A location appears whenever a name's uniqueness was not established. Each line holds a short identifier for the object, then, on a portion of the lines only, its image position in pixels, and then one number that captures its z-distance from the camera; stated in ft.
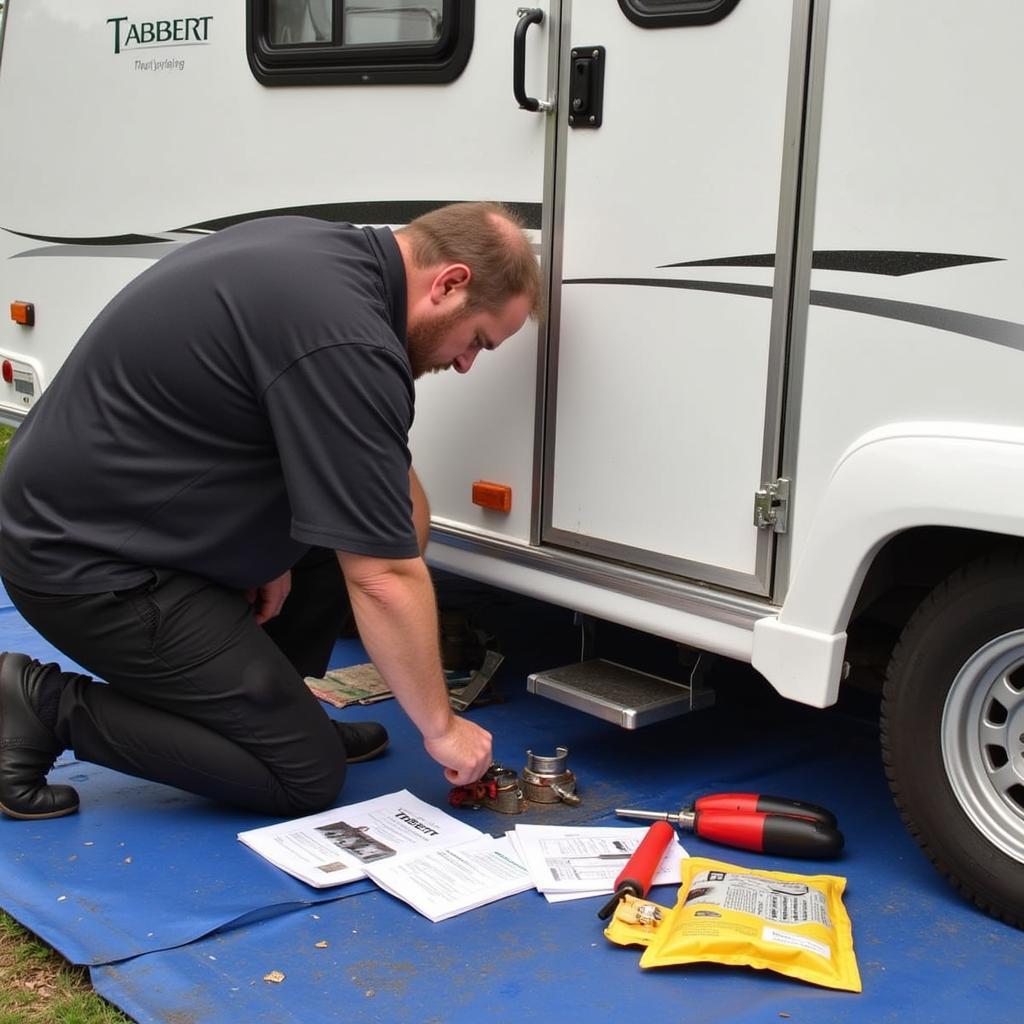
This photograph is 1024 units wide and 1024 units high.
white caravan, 8.53
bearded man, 9.13
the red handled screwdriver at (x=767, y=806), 9.87
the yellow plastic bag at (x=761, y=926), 8.27
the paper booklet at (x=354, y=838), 9.43
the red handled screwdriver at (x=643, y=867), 8.95
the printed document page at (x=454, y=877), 9.03
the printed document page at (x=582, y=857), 9.32
